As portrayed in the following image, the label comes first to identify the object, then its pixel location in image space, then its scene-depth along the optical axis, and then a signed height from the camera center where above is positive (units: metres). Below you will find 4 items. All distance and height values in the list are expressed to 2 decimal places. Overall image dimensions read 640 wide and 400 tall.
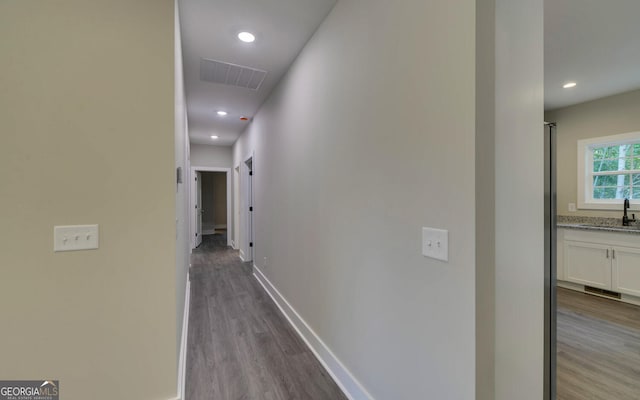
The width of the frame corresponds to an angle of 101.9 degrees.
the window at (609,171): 3.47 +0.38
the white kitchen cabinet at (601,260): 3.13 -0.83
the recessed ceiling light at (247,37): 2.28 +1.45
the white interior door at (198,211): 7.02 -0.35
